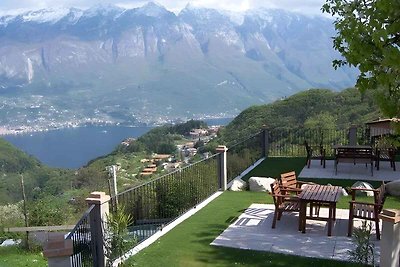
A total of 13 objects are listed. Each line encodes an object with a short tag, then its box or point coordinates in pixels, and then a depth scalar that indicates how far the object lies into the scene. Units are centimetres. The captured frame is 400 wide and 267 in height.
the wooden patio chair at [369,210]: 700
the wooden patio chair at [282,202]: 765
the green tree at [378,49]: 346
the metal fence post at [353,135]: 1446
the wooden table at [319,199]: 725
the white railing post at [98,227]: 645
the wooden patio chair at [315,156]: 1287
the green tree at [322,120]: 3311
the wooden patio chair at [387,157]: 1232
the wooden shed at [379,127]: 1277
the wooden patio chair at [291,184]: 794
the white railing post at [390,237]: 536
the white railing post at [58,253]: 511
